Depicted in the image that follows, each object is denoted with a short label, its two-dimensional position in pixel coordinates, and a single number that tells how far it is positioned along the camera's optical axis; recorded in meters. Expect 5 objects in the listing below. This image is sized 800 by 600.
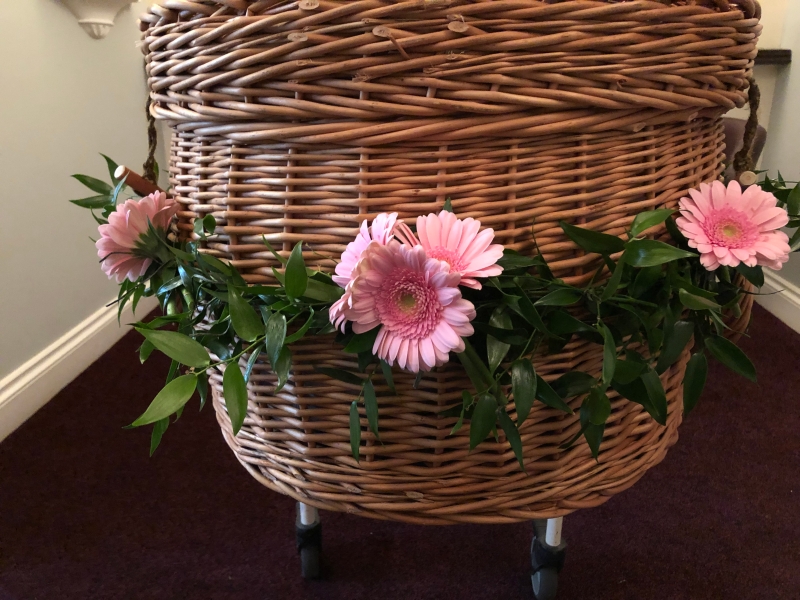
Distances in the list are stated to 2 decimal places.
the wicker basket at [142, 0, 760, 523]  0.36
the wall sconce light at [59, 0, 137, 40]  1.21
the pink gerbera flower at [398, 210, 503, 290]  0.35
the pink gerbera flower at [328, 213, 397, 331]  0.34
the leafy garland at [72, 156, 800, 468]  0.37
